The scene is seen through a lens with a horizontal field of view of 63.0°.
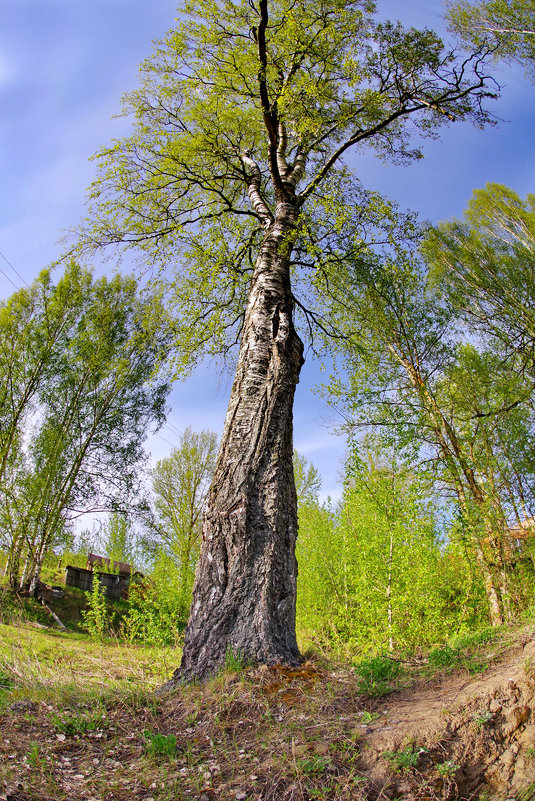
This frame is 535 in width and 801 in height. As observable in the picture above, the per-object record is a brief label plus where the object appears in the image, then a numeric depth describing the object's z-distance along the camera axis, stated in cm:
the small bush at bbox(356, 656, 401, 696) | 268
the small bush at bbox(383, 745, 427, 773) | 195
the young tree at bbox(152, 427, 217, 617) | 1730
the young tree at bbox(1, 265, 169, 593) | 1337
